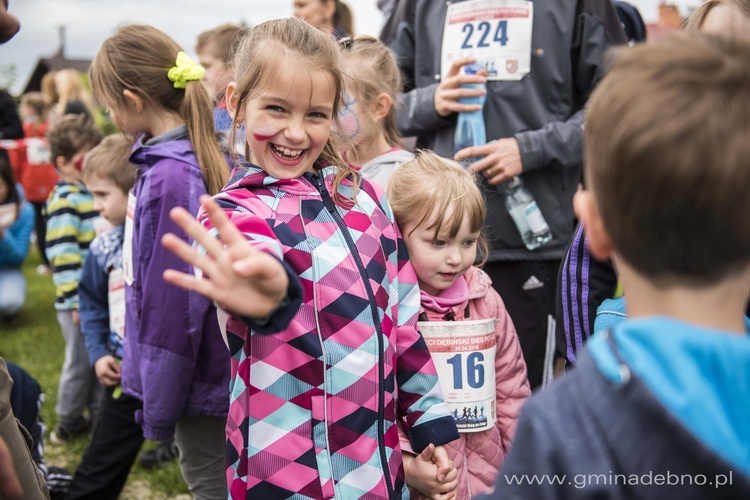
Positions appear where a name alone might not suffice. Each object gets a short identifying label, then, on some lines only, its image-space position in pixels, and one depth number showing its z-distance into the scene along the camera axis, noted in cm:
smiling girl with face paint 168
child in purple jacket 238
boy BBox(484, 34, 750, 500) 95
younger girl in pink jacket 209
